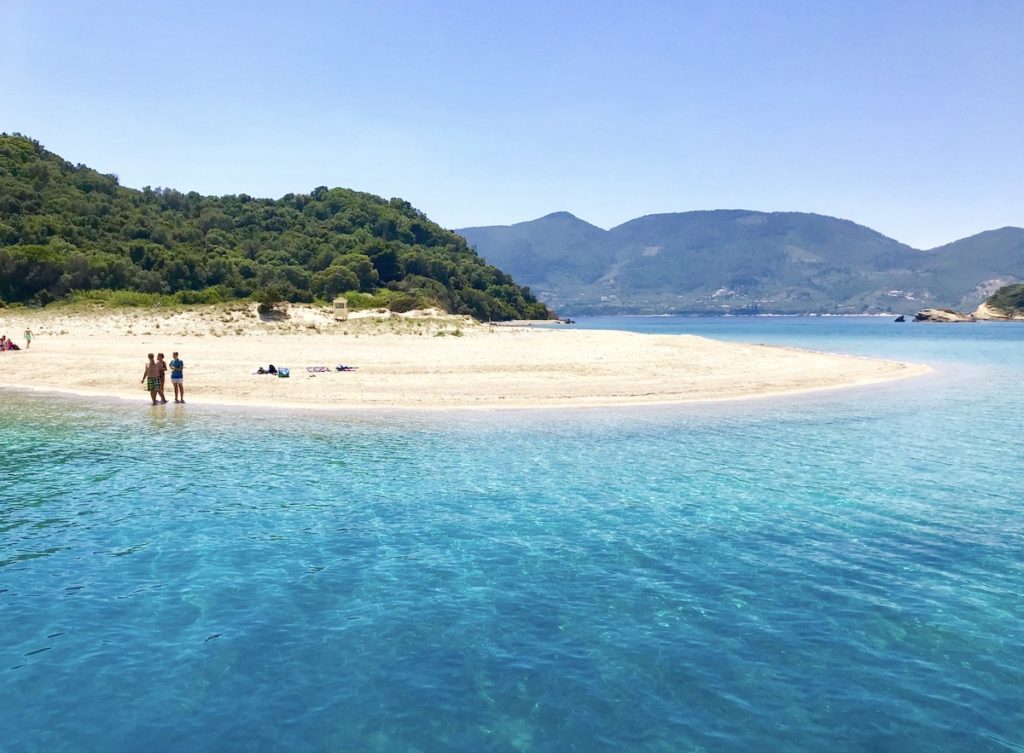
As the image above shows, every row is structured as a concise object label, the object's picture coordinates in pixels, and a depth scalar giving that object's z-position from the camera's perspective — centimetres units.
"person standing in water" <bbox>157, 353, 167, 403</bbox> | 3325
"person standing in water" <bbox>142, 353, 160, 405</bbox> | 3281
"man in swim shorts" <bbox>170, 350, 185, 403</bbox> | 3384
